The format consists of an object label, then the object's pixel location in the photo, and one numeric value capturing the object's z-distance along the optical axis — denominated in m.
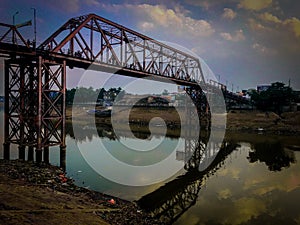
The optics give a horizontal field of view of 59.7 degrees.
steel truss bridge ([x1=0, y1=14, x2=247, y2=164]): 18.33
